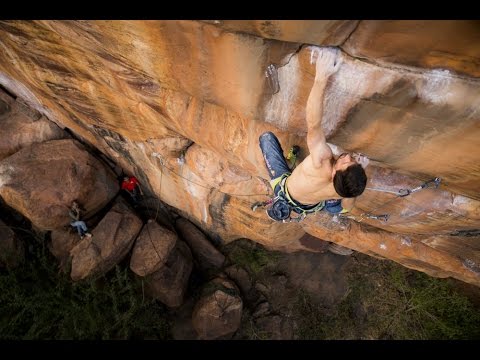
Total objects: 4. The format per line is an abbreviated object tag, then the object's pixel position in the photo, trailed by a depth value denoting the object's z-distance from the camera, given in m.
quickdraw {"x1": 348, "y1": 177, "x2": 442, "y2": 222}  3.30
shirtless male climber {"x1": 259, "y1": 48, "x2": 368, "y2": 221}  2.44
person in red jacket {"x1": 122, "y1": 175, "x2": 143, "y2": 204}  7.36
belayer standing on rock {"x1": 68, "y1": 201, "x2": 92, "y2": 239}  6.27
